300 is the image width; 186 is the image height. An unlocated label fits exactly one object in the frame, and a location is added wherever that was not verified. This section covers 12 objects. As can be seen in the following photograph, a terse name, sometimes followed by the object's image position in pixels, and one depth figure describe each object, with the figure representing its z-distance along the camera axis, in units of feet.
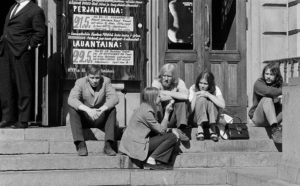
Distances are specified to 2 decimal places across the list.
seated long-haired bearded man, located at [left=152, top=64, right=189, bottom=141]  50.77
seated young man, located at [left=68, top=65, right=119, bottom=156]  47.53
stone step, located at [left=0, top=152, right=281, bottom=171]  45.72
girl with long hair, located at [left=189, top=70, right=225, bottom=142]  51.07
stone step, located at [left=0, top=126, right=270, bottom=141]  49.93
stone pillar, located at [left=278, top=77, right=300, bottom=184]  39.39
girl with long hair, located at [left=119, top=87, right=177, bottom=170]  46.62
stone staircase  43.69
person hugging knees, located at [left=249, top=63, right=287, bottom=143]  52.15
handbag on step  51.81
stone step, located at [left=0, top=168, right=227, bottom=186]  43.36
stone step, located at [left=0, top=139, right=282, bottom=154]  47.79
